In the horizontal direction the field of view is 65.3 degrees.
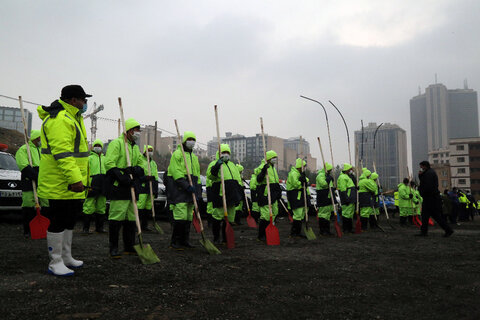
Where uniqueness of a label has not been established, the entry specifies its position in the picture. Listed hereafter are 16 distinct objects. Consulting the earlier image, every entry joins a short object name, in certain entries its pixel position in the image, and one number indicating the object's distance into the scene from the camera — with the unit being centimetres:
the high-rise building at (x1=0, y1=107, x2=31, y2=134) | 5616
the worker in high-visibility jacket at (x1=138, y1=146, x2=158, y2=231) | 907
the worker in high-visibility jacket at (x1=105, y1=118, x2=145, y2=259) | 509
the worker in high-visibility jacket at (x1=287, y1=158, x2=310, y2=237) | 830
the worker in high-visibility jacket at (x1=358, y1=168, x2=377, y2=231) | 1073
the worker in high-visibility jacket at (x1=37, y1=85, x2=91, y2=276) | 393
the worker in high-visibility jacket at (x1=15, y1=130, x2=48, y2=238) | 697
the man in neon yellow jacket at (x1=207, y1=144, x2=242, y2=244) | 696
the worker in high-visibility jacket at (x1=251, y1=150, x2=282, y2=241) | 765
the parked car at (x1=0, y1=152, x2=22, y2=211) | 869
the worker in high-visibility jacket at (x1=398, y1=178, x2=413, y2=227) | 1323
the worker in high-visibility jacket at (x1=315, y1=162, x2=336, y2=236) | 918
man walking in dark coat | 912
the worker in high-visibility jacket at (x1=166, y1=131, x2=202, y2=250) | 597
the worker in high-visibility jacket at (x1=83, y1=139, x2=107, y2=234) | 798
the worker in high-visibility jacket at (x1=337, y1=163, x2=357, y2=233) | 980
